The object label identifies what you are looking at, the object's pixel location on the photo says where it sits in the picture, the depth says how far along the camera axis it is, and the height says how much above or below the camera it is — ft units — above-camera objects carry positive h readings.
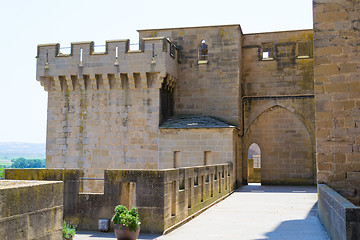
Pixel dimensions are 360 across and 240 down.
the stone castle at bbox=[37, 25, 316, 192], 63.21 +8.85
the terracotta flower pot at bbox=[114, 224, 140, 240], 24.72 -4.73
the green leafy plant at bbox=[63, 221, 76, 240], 23.16 -4.49
